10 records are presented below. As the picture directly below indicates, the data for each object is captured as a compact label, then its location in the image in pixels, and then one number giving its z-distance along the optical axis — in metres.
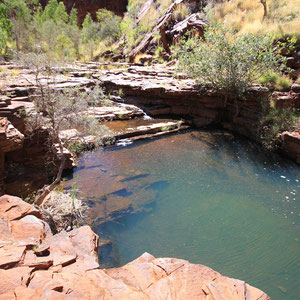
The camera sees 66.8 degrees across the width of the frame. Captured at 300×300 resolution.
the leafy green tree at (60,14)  33.26
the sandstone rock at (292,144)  9.08
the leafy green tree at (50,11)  33.60
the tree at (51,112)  6.52
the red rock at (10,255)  2.54
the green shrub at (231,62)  10.40
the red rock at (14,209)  3.66
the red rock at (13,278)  2.21
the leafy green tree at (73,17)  35.03
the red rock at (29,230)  3.19
